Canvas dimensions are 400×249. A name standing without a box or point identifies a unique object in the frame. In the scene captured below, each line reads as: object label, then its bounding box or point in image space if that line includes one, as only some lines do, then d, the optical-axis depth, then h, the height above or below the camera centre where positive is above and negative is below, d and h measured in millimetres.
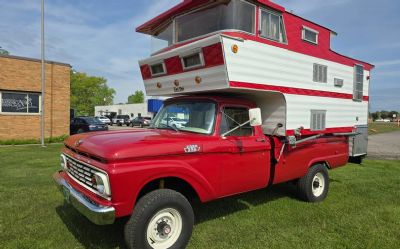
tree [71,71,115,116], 78125 +4735
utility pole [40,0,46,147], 17545 +1559
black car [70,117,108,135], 22853 -1067
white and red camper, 4863 +913
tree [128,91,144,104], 108975 +5143
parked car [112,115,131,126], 51466 -1481
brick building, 17859 +678
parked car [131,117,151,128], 44250 -1399
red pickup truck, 3611 -727
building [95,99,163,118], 65925 +333
